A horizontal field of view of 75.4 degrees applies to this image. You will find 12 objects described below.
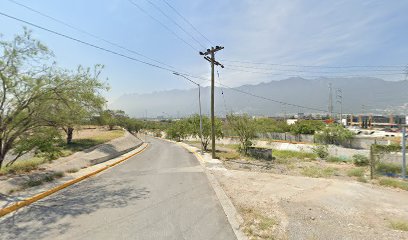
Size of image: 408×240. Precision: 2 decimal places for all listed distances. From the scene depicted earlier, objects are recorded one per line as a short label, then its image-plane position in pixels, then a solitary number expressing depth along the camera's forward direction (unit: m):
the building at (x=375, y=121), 123.19
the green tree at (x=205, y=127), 34.66
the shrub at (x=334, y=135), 47.62
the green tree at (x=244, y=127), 28.70
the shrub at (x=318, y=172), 17.63
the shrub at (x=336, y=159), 29.77
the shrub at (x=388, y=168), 16.88
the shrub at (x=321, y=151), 33.43
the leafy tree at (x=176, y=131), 55.94
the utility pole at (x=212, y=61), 22.83
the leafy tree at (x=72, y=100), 12.38
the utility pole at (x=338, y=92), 126.70
